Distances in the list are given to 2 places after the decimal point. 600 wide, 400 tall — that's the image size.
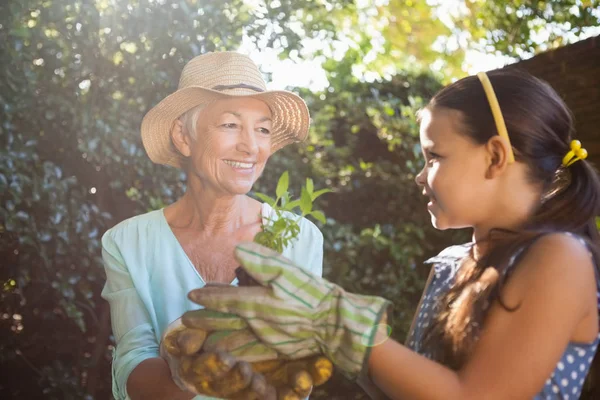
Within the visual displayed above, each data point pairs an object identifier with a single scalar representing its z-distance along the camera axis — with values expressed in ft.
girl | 3.03
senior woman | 4.47
